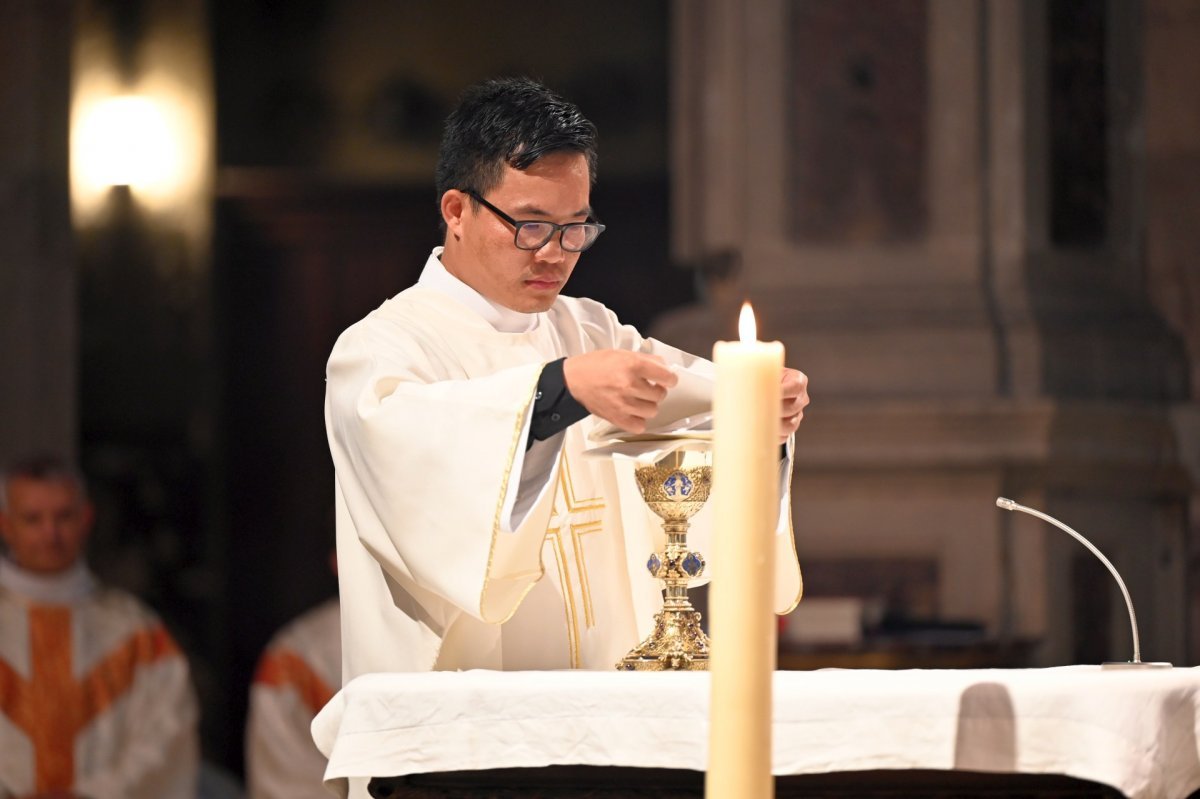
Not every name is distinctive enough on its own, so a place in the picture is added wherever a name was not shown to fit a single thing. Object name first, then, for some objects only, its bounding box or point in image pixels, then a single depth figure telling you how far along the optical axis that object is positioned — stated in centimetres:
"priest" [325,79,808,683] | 534
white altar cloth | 446
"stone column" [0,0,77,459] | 1739
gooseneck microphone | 511
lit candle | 376
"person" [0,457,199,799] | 1423
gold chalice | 572
